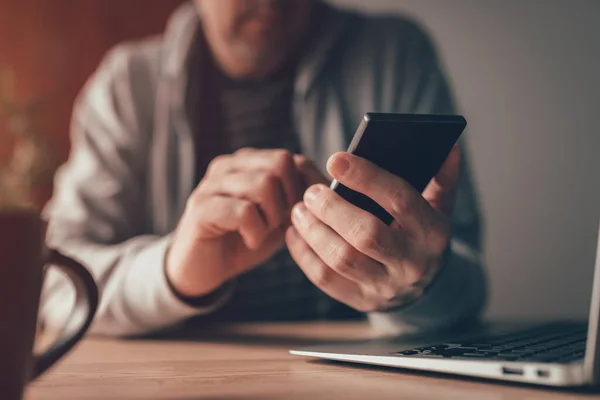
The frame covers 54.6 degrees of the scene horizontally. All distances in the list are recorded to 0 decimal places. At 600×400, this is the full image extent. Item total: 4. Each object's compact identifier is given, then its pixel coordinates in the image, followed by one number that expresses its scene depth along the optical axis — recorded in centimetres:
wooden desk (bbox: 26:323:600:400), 36
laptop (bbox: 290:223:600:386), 33
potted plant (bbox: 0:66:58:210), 112
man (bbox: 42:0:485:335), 93
